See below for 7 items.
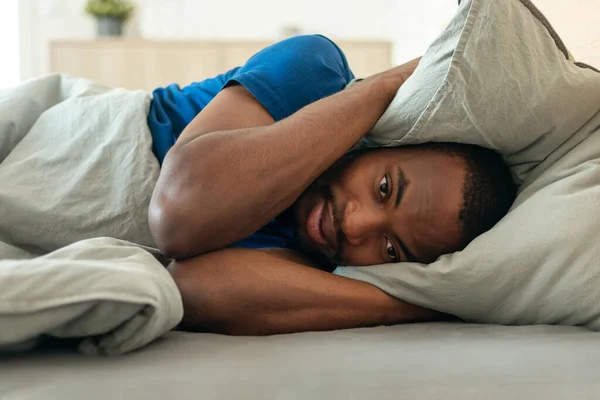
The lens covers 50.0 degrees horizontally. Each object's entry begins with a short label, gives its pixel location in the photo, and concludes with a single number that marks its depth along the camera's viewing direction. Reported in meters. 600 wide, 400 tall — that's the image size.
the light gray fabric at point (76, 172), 1.04
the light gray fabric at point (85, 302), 0.55
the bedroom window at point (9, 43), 3.34
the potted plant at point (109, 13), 3.20
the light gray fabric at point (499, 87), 0.86
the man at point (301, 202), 0.82
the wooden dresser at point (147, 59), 3.07
